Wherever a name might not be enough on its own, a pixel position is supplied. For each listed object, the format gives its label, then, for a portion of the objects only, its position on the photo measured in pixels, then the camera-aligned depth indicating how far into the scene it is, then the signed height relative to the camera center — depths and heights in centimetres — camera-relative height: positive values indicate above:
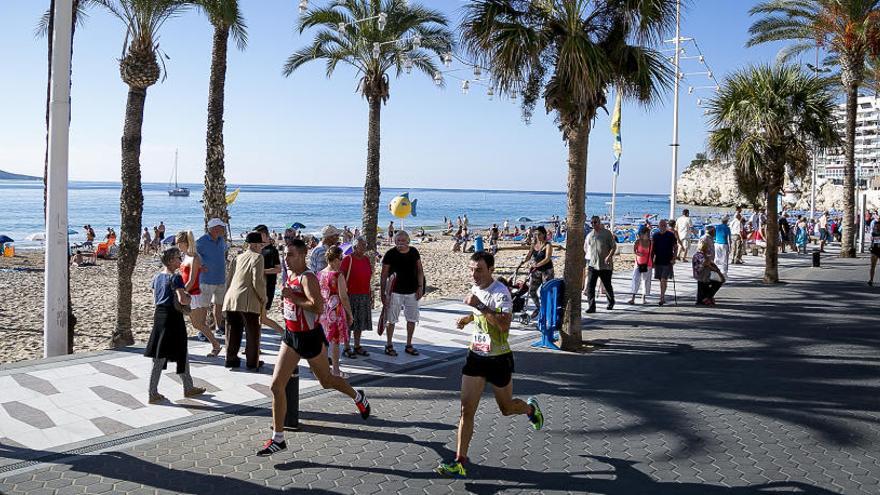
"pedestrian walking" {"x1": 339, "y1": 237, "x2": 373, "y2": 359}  856 -85
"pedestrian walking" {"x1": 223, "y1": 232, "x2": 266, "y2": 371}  779 -95
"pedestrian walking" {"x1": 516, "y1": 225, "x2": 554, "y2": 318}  1129 -64
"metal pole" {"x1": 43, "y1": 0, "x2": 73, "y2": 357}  853 +30
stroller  1135 -129
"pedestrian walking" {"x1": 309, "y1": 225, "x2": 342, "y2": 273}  851 -38
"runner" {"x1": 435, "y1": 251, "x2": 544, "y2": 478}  507 -97
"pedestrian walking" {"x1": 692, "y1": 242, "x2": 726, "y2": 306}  1359 -96
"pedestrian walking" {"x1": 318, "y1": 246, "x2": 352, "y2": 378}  748 -87
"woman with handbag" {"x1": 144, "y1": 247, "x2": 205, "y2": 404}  649 -100
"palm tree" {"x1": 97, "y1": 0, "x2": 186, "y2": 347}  1088 +154
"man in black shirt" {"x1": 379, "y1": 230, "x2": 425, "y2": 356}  888 -79
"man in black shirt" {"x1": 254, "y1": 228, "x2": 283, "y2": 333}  902 -57
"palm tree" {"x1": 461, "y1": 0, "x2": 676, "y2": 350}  902 +228
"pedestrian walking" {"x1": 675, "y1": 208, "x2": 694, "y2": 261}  2138 -6
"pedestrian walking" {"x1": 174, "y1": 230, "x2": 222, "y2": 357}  801 -76
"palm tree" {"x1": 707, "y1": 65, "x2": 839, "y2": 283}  1535 +240
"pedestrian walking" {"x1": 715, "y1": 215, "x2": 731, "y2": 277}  1705 -36
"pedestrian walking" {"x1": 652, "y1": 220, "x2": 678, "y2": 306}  1383 -52
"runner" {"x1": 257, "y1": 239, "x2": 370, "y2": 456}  545 -93
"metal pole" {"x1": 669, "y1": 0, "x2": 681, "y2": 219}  2309 +283
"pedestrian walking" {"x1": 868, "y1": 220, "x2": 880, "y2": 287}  1569 -47
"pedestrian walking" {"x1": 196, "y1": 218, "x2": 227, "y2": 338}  906 -60
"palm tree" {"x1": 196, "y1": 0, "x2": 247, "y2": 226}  1183 +154
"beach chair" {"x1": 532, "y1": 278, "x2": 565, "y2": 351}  949 -119
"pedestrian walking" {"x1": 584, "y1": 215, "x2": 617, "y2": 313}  1243 -56
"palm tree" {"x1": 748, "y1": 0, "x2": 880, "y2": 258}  2027 +616
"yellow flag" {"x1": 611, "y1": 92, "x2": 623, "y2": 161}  2294 +329
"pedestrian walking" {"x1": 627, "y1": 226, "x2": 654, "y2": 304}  1338 -65
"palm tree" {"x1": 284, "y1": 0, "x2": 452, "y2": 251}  1573 +413
